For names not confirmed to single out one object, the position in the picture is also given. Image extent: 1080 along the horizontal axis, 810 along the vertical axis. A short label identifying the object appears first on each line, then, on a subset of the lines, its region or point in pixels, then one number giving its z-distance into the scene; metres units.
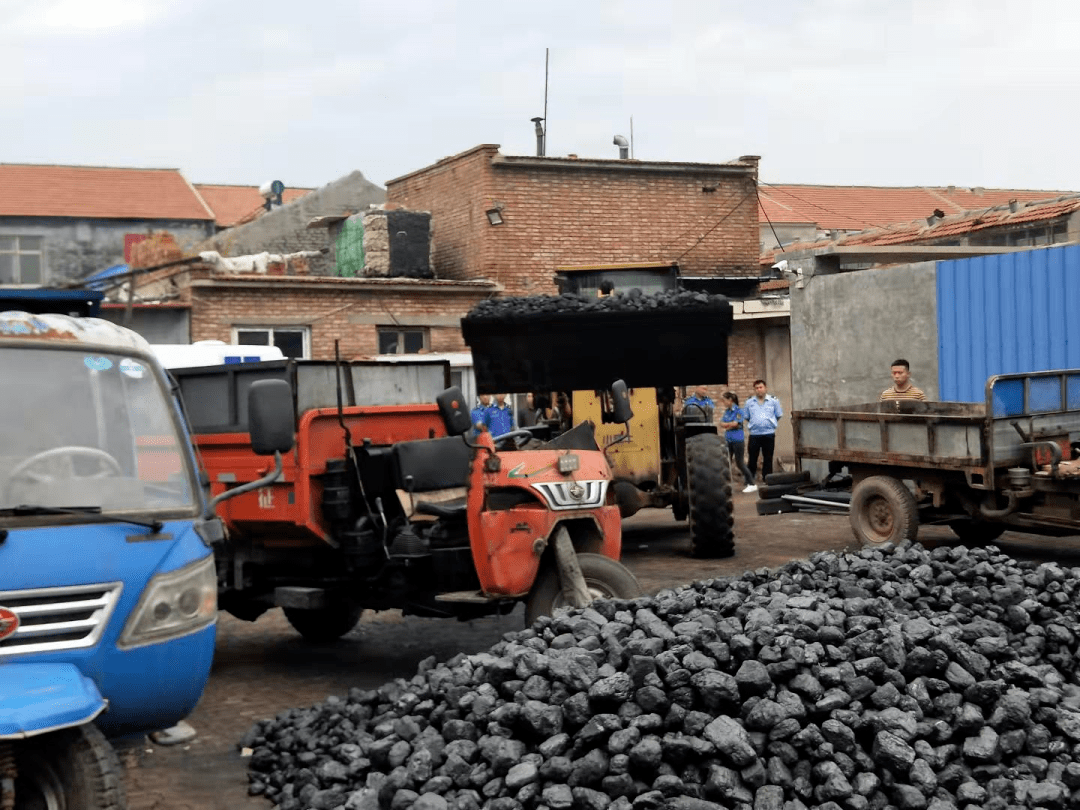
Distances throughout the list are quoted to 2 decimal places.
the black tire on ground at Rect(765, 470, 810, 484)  13.51
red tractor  7.87
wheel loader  12.85
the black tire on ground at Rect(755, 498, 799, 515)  13.70
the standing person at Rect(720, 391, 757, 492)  18.97
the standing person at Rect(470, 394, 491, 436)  17.67
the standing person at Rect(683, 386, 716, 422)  14.00
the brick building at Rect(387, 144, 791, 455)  25.75
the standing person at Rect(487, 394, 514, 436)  17.77
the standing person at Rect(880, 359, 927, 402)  13.02
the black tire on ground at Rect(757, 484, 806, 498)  13.58
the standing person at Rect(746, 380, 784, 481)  18.95
